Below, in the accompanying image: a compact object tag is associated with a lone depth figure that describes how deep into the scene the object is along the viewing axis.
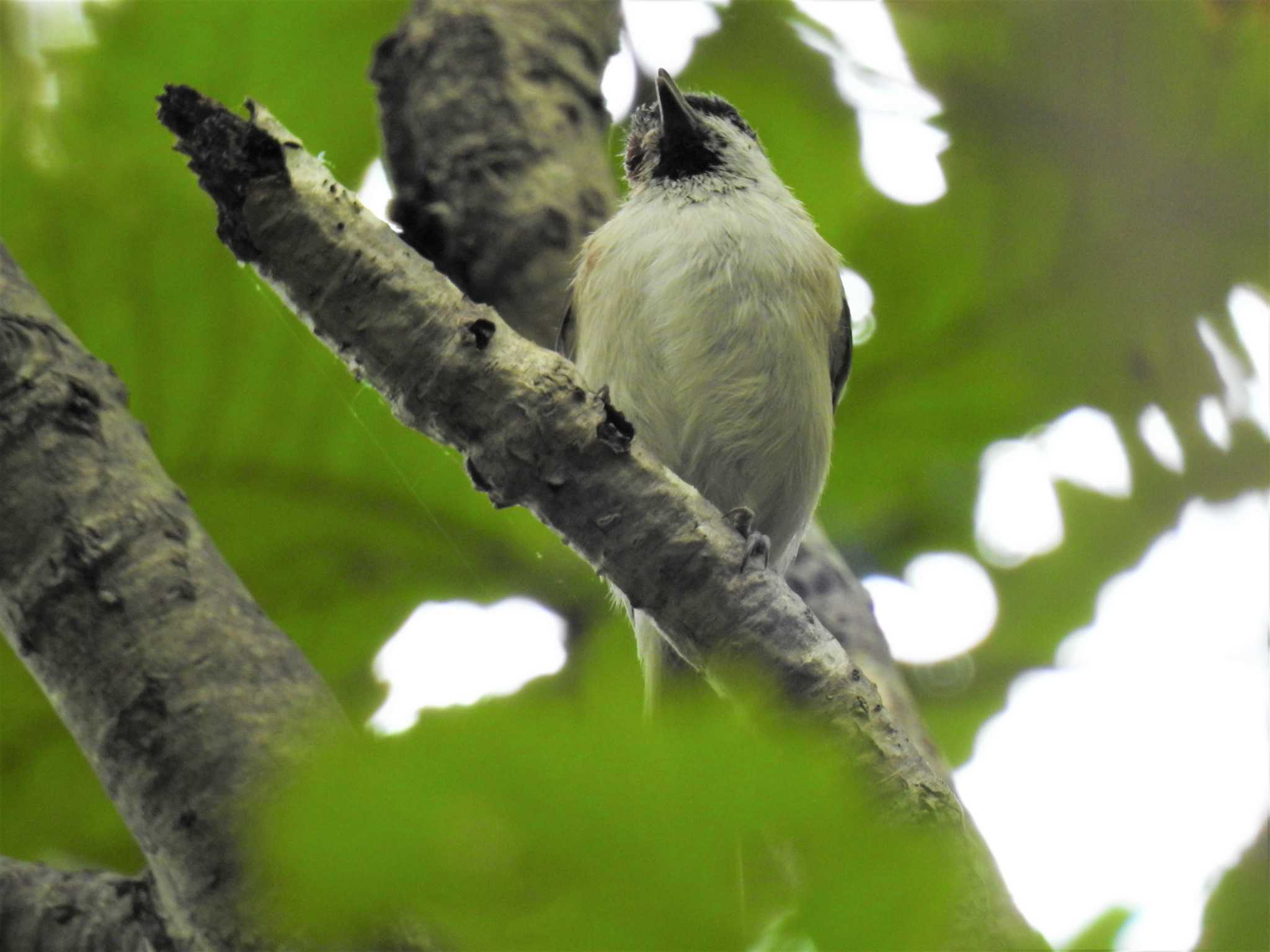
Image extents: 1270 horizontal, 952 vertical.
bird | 4.19
